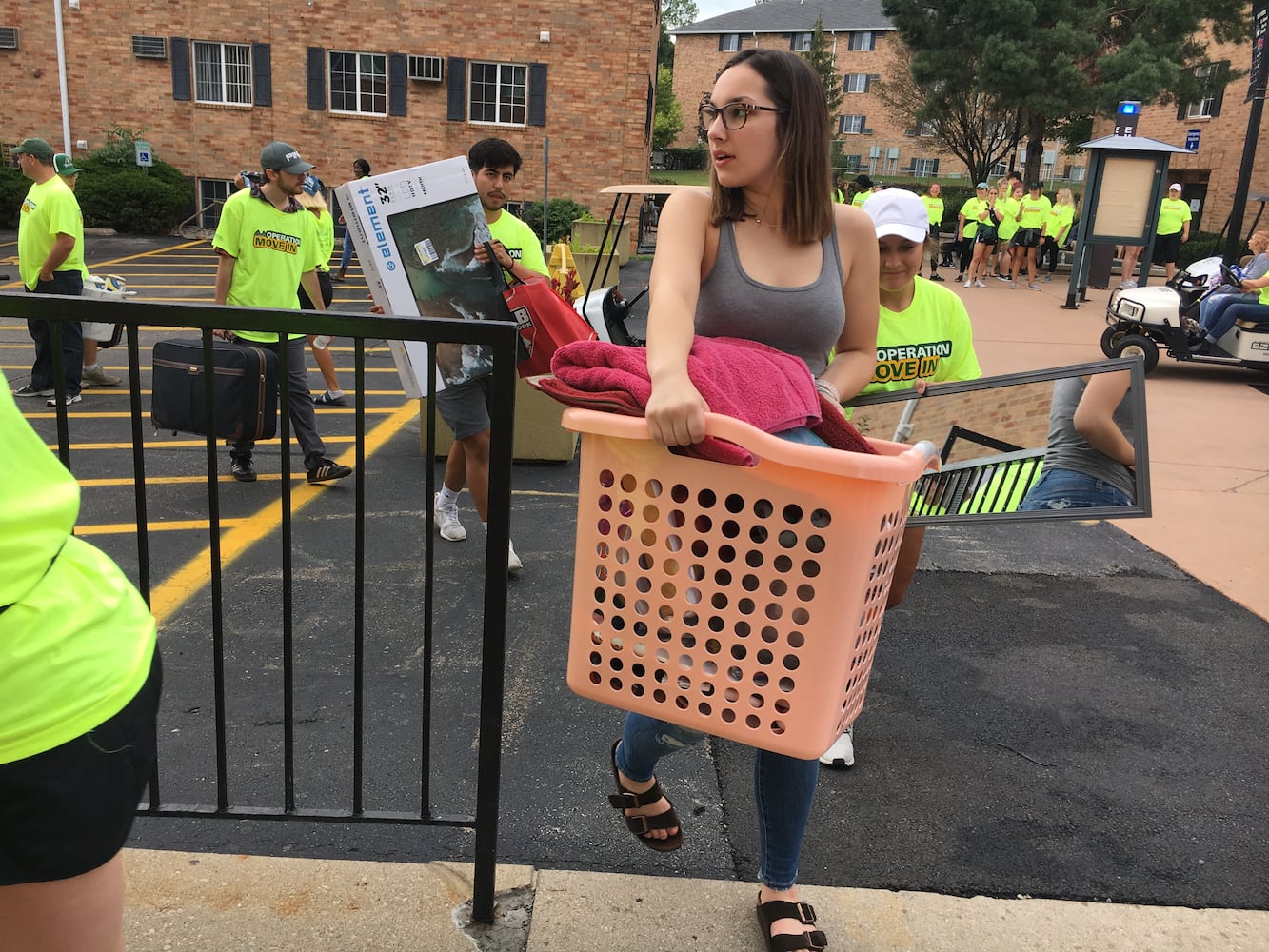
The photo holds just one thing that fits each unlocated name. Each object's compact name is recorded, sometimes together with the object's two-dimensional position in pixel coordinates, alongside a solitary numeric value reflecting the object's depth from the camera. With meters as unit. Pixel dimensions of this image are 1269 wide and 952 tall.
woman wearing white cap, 3.20
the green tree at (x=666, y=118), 62.28
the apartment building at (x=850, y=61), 61.66
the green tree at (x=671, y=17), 79.38
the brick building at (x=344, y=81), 23.16
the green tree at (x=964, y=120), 31.17
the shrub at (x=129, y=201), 22.03
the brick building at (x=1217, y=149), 29.09
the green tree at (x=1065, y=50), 25.55
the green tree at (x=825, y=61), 55.22
